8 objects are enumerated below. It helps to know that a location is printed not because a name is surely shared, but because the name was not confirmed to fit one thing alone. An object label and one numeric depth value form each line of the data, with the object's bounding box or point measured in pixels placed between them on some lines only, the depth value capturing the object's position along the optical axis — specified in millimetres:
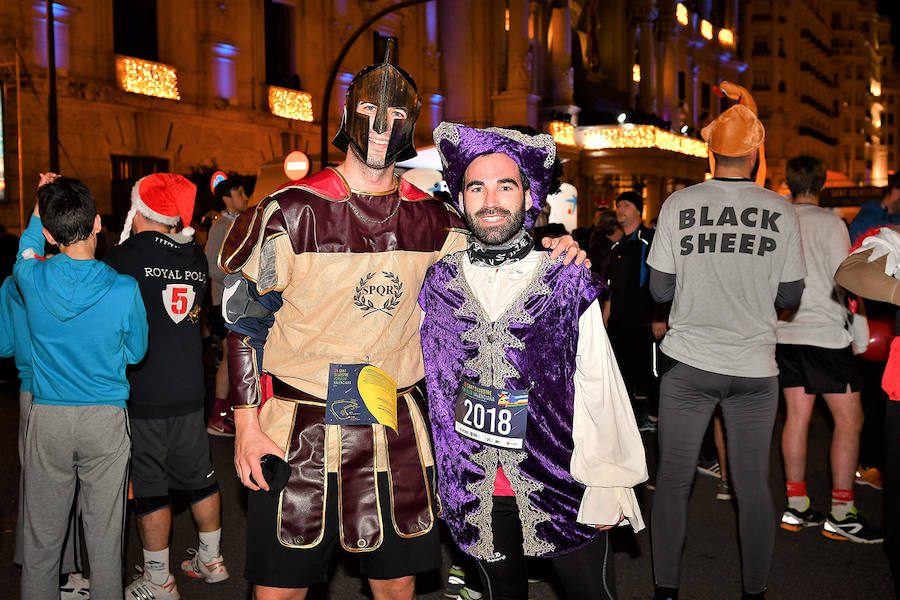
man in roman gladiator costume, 3029
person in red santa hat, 4539
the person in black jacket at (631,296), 8258
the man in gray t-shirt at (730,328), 4031
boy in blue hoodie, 3871
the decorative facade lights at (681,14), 47475
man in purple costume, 3018
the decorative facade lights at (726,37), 55641
